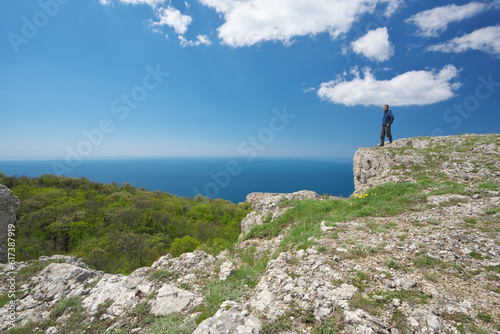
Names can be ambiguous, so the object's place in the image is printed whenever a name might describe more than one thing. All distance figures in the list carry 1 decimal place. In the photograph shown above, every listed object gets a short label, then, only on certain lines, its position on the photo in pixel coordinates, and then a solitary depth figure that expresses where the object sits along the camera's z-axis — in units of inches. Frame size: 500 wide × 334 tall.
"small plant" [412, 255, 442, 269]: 201.3
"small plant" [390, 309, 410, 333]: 135.6
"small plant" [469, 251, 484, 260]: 205.4
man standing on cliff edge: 628.5
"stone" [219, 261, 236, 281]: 251.3
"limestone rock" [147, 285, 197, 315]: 210.7
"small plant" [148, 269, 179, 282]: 268.2
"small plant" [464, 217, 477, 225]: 269.4
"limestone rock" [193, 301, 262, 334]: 147.3
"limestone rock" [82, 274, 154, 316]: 229.9
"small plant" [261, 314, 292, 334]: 144.0
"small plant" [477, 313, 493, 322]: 137.6
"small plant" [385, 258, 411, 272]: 197.3
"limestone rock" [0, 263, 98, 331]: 256.4
